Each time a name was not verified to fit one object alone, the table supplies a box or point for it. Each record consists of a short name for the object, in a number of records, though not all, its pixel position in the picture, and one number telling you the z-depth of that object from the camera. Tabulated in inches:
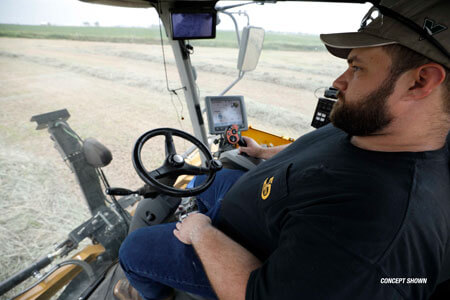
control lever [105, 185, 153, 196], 47.0
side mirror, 70.3
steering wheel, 47.6
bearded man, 21.5
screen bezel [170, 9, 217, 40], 62.2
